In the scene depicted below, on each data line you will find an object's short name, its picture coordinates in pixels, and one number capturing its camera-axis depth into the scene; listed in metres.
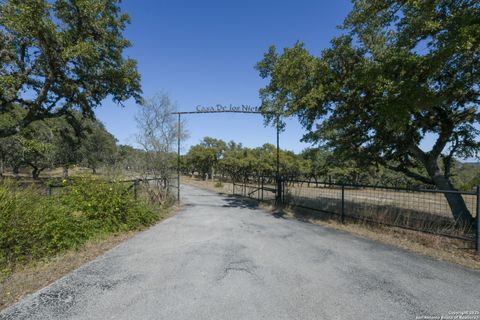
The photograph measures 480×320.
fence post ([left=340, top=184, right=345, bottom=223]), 7.98
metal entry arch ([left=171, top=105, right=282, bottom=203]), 11.96
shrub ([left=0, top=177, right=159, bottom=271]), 4.11
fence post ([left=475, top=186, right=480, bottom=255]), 4.80
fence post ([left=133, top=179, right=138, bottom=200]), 7.94
